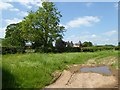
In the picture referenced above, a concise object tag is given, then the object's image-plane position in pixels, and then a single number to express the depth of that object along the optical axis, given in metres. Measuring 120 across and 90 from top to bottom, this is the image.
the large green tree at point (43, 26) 18.08
